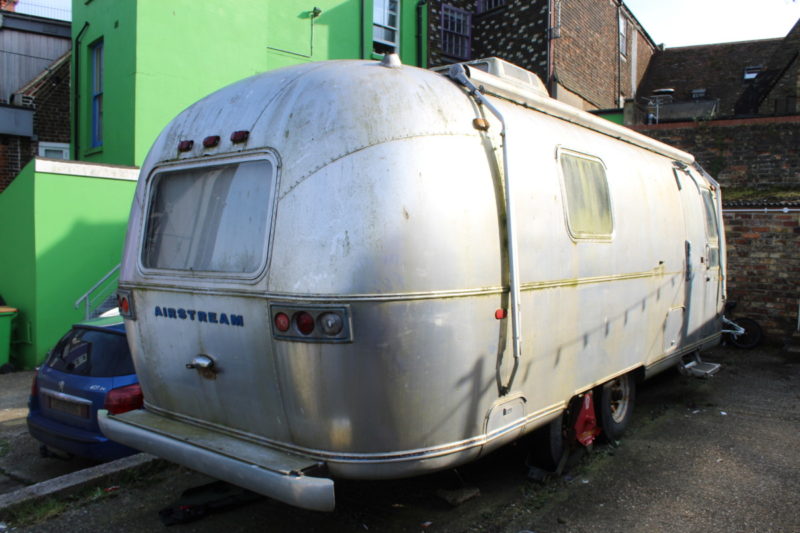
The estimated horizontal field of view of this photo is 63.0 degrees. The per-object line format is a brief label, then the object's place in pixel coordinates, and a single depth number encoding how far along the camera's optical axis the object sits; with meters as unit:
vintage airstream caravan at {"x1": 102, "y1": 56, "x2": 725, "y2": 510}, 3.44
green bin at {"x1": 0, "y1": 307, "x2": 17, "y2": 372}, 9.66
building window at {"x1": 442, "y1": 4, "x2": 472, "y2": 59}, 18.34
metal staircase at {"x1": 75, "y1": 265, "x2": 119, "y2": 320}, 9.85
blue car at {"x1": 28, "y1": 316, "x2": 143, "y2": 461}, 5.13
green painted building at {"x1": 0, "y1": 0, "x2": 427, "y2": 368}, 9.89
